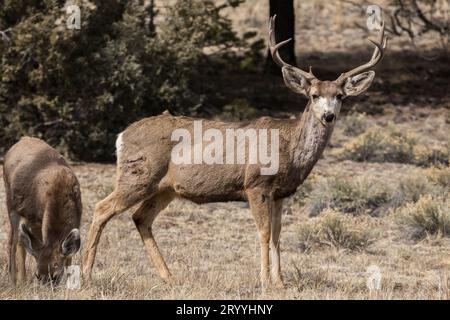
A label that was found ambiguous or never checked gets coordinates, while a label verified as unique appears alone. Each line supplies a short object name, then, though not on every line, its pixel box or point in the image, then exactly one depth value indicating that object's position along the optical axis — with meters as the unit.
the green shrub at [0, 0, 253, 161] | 18.22
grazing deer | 9.48
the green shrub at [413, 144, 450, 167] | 19.16
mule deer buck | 10.59
